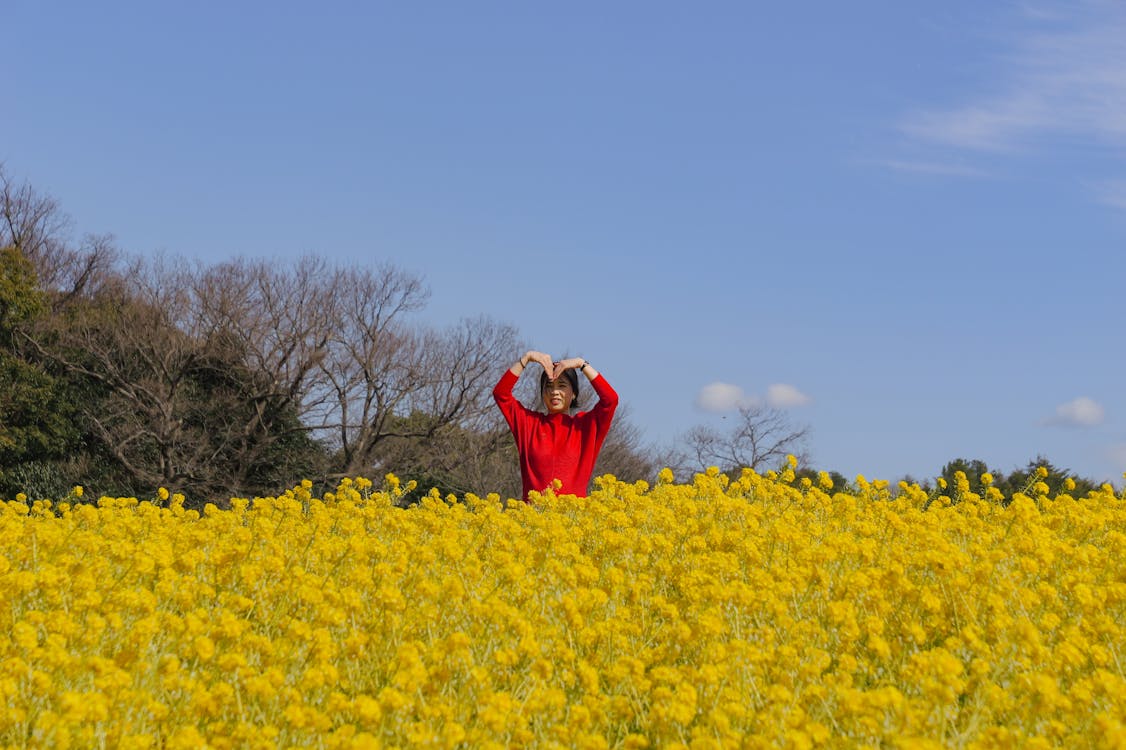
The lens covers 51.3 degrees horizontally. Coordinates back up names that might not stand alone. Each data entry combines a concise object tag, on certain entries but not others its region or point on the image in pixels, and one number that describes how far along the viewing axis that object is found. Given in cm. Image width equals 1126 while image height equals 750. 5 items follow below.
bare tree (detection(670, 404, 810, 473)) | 4381
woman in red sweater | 849
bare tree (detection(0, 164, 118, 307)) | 3850
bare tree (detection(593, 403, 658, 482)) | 3675
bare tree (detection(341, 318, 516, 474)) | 3475
